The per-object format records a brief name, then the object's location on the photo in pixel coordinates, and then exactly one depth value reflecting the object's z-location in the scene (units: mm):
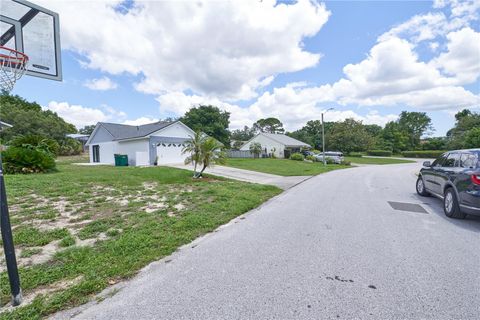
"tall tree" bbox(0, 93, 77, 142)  29078
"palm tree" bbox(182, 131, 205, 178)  11031
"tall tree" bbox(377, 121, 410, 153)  55188
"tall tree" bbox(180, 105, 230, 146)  36156
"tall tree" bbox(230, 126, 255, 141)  66250
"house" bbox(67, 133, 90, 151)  39694
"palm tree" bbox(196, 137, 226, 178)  11000
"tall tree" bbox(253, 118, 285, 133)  67312
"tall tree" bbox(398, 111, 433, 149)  62125
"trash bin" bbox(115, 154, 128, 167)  19547
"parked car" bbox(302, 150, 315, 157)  35012
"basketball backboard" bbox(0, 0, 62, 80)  3793
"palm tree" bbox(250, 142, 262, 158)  35594
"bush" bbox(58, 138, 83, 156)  31828
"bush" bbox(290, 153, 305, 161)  31578
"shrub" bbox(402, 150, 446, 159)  44347
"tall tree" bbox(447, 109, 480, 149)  32372
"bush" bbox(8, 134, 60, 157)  13148
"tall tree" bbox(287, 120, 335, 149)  54816
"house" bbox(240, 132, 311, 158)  37094
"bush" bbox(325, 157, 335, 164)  27825
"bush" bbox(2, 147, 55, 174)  11395
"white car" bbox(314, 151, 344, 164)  27641
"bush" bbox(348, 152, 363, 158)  46231
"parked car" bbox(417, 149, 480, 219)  4512
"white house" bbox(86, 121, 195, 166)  19484
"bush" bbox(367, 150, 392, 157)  51094
